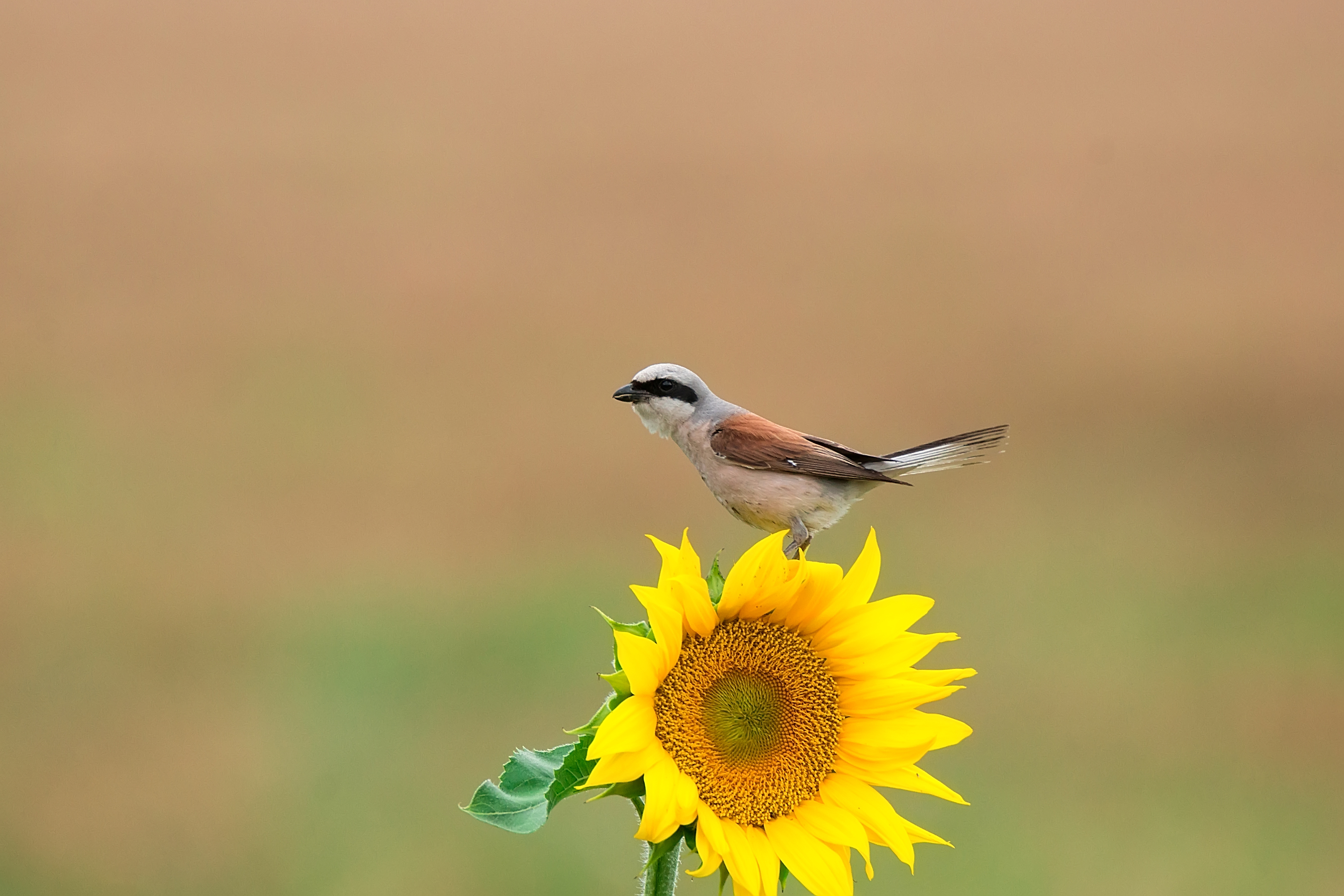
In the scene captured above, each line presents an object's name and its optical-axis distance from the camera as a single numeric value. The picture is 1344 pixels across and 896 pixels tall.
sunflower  9.06
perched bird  9.17
